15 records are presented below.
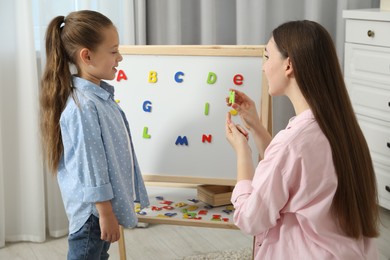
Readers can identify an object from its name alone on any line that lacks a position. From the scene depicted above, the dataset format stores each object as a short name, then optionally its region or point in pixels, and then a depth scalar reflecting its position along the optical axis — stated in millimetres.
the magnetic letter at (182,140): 2389
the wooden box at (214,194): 2400
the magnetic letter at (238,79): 2320
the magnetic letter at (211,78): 2336
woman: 1518
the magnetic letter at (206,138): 2373
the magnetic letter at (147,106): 2406
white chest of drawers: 2834
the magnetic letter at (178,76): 2361
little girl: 1867
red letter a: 2424
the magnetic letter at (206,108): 2355
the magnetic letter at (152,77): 2393
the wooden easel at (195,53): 2271
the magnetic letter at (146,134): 2422
